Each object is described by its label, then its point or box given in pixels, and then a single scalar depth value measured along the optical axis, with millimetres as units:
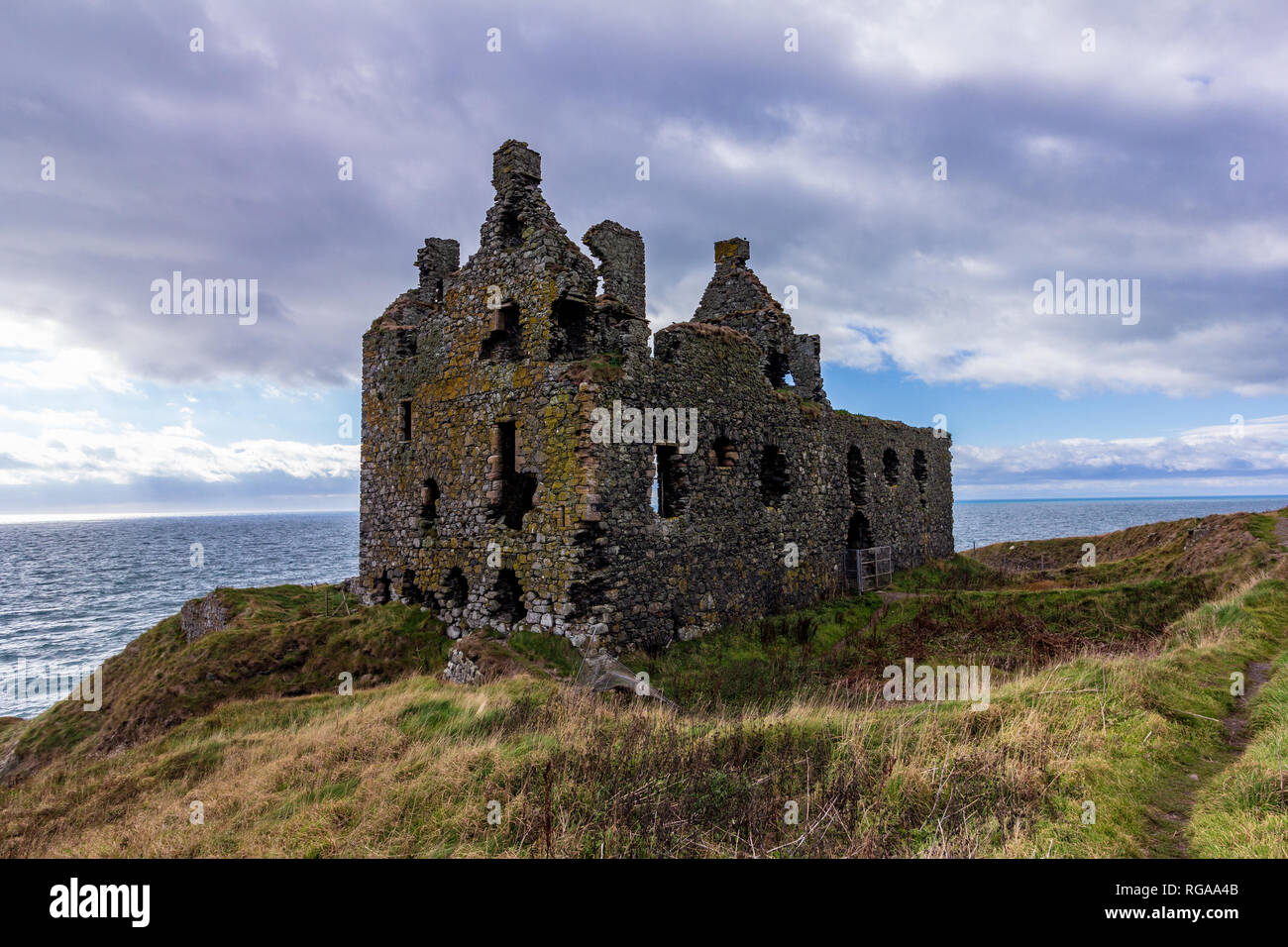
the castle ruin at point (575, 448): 13805
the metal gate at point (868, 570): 22453
